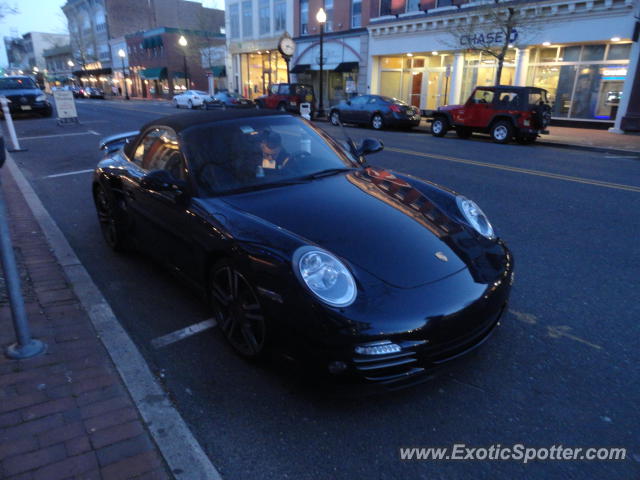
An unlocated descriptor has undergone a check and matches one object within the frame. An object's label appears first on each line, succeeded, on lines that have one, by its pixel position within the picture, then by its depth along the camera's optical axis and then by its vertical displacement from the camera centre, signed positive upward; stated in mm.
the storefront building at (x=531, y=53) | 18125 +1665
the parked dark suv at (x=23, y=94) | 20516 -460
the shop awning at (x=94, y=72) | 66375 +1816
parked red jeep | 14164 -747
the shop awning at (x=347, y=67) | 28656 +1273
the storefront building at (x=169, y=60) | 46688 +2738
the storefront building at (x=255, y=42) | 34594 +3440
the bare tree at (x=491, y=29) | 17875 +2562
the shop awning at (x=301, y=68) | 31781 +1282
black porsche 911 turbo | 2232 -900
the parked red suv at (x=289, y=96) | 24375 -475
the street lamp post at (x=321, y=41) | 21914 +2283
